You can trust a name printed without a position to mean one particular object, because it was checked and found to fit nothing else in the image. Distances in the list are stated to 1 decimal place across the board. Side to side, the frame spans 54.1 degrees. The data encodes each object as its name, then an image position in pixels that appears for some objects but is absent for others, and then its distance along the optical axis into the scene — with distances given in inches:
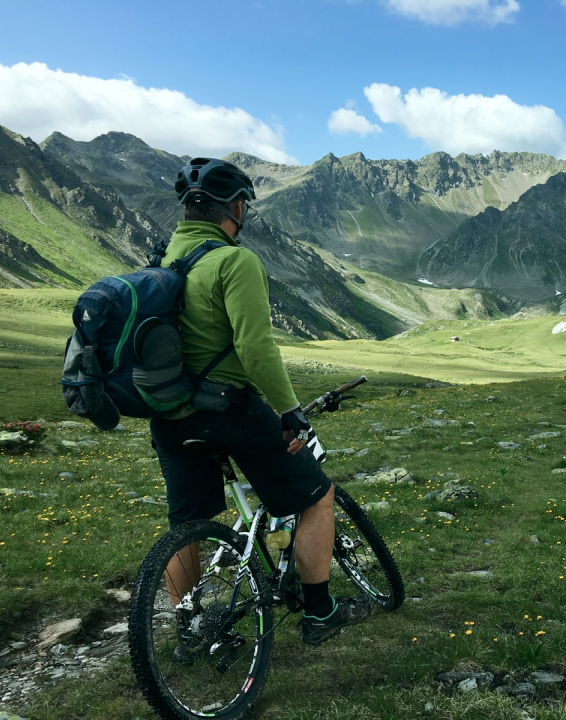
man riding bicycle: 205.2
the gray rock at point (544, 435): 818.8
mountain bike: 201.5
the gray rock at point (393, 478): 575.9
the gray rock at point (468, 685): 202.5
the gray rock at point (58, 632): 271.7
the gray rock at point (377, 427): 950.0
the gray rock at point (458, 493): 505.4
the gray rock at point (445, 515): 461.5
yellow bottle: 234.4
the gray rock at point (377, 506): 478.3
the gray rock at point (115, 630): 284.7
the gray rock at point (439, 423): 959.0
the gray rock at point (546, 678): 206.5
